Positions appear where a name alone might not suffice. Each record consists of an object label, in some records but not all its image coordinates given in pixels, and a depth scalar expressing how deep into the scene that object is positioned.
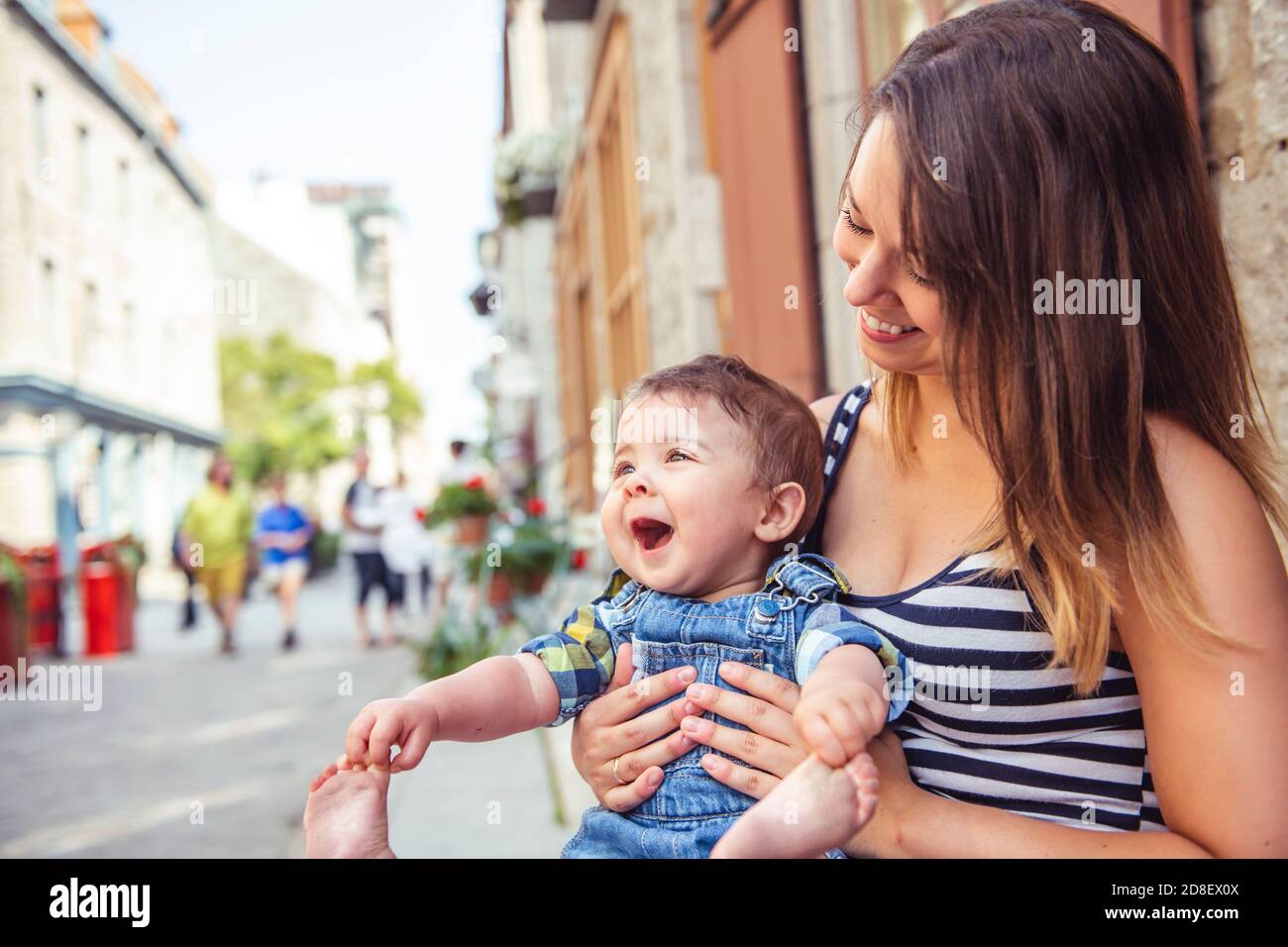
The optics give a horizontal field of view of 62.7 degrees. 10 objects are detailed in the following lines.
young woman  1.09
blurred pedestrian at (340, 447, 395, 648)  9.45
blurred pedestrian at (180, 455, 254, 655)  9.57
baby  1.18
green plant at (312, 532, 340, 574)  23.69
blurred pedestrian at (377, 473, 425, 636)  9.47
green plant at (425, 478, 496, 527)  6.77
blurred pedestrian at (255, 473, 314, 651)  10.27
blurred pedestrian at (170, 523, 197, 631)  12.93
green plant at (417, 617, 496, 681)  6.58
